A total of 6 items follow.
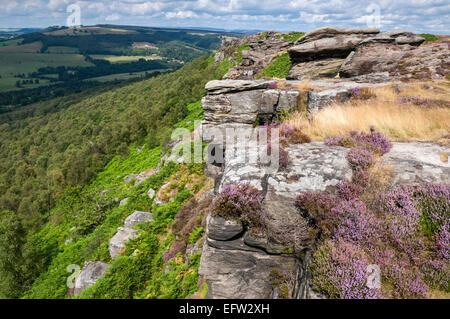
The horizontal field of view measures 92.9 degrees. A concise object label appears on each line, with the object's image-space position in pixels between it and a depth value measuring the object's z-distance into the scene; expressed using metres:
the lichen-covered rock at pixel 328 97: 12.54
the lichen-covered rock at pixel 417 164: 5.89
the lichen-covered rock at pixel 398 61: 15.02
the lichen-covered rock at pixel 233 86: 14.88
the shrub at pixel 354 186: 5.86
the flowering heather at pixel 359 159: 6.55
